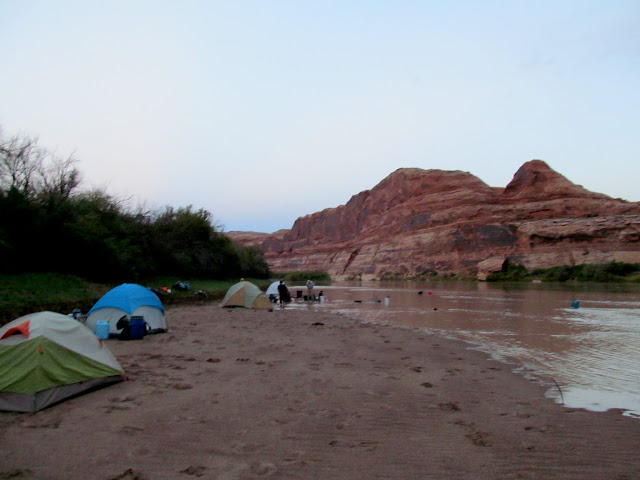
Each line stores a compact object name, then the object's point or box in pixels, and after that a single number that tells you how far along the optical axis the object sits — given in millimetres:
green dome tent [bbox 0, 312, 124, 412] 5695
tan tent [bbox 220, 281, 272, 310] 21188
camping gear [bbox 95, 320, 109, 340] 11055
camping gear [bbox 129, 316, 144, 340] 11398
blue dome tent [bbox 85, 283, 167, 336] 11820
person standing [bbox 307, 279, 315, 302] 26223
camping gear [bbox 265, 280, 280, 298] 26681
